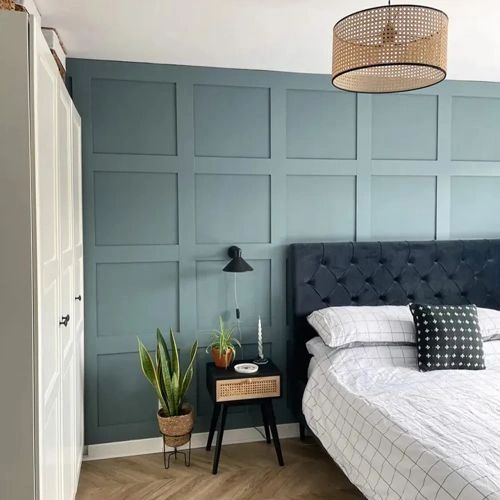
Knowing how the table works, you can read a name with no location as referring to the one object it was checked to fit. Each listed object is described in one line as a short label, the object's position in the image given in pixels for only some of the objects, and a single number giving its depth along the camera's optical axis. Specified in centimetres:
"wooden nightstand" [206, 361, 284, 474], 279
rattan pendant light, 171
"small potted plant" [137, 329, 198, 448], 280
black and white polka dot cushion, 266
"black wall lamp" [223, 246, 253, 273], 289
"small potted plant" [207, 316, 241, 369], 295
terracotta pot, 295
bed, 174
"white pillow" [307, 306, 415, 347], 282
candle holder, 304
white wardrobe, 142
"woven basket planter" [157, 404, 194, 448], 280
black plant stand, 289
